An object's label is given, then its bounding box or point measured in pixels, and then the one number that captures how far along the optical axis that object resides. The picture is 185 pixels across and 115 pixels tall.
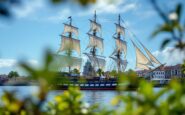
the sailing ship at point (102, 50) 131.50
